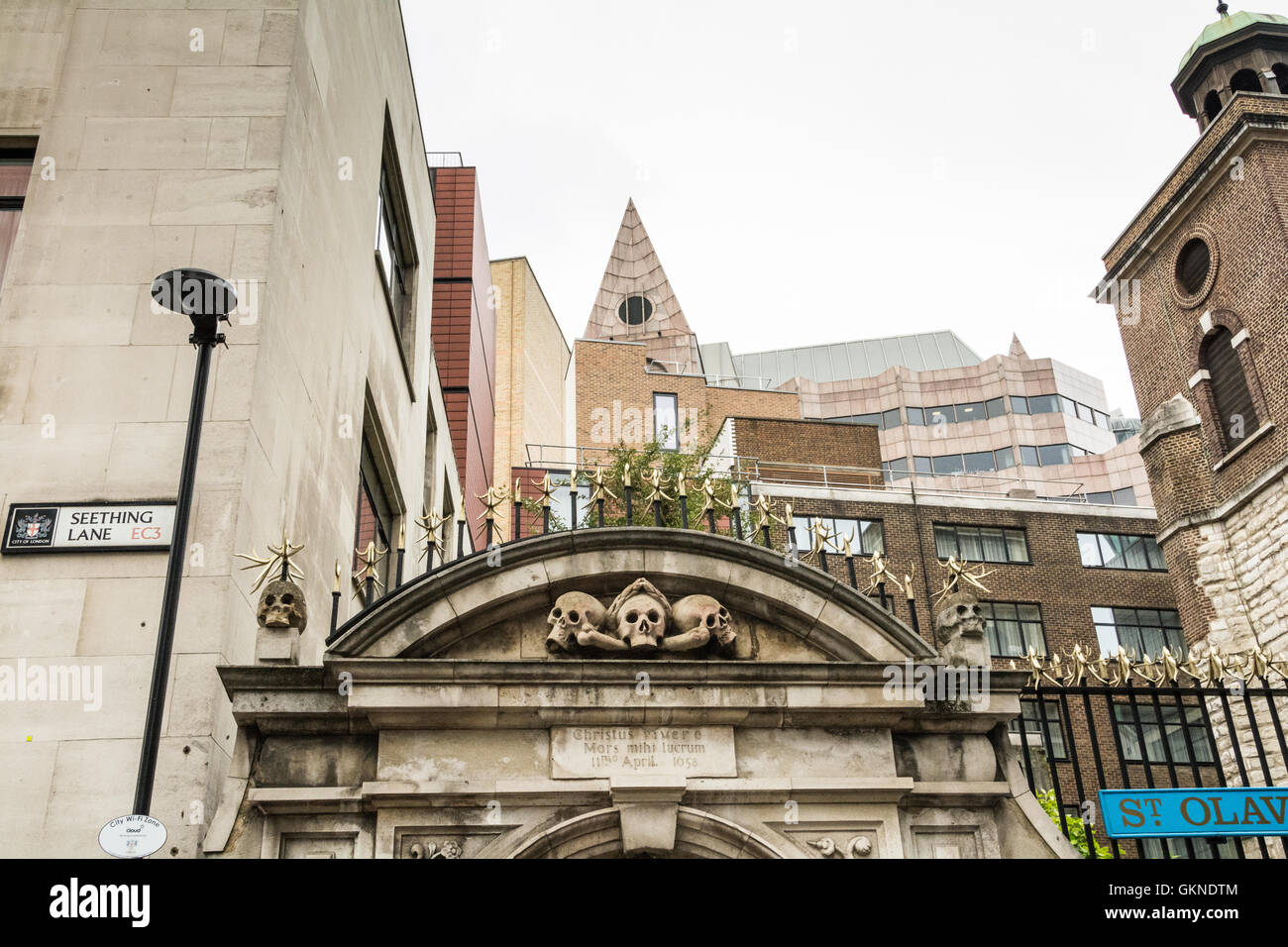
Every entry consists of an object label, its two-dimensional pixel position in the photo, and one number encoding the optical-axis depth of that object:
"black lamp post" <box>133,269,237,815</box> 7.17
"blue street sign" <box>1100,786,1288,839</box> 8.81
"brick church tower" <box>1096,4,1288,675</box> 29.36
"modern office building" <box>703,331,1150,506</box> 72.94
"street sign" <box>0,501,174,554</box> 9.20
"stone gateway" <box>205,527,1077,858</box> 8.63
